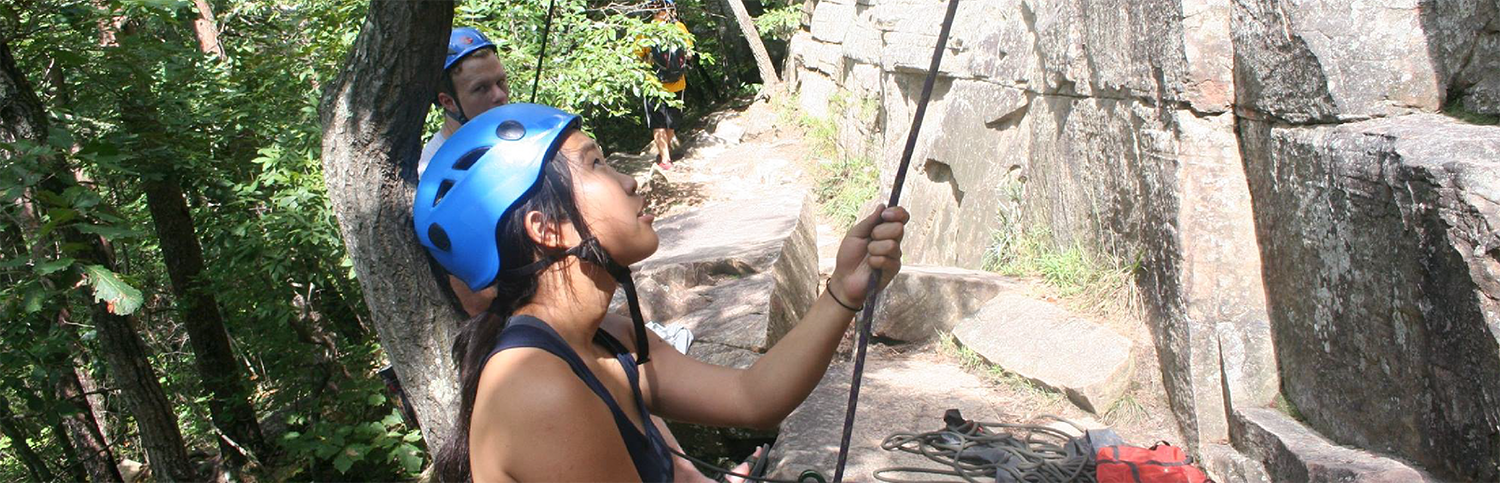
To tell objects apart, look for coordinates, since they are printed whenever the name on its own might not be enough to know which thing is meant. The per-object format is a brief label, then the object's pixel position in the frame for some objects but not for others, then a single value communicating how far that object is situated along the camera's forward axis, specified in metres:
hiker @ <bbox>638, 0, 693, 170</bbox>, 10.59
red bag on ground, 3.41
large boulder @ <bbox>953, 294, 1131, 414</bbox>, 4.14
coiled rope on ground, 3.55
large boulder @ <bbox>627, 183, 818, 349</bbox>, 5.55
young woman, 1.42
